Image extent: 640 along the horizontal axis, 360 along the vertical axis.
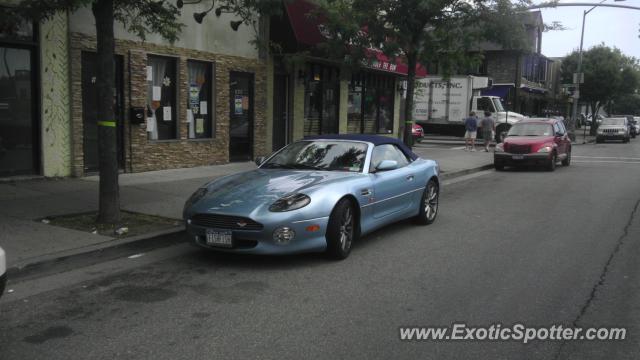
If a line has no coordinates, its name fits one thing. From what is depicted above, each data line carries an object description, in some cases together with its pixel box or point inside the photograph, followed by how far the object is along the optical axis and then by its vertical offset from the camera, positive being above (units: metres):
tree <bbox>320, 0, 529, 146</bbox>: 13.80 +2.08
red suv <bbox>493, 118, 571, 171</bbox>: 17.44 -0.86
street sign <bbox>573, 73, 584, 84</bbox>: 33.56 +2.23
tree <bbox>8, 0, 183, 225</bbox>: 7.32 +0.19
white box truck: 31.23 +0.58
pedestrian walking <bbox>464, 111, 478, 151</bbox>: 24.00 -0.63
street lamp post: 33.69 +1.79
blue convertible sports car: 6.02 -0.98
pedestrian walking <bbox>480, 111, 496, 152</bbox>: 24.69 -0.57
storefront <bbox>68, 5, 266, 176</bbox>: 11.29 +0.21
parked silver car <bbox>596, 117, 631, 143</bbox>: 36.88 -0.77
